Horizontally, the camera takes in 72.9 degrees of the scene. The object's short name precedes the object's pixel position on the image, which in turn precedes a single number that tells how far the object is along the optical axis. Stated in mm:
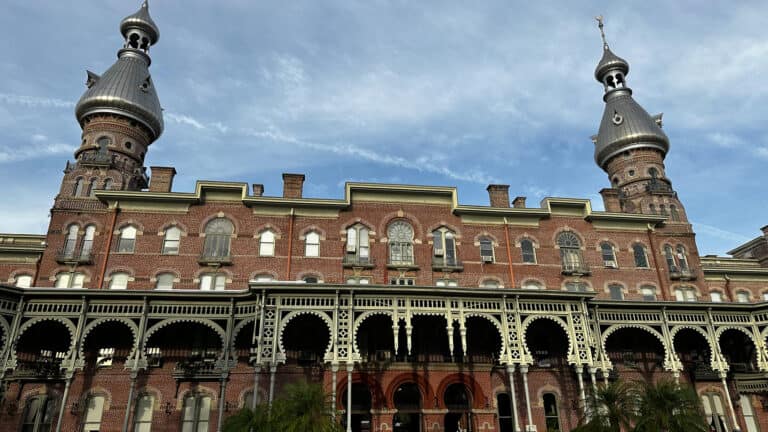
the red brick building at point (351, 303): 22891
